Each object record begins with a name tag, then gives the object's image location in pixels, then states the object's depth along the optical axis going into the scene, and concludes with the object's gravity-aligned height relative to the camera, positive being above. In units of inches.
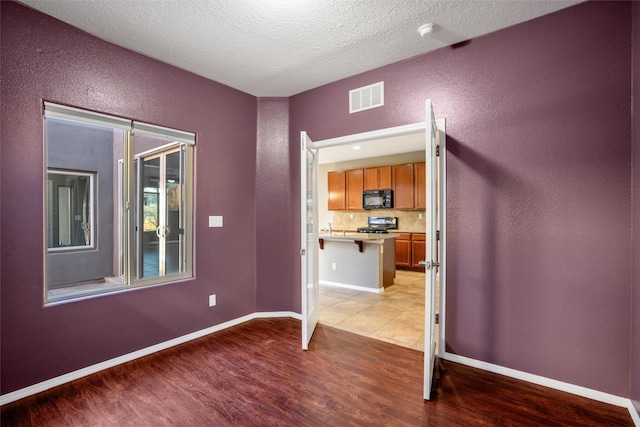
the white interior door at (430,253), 75.2 -11.1
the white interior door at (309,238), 107.9 -10.3
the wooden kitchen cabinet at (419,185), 246.7 +24.0
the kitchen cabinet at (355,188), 285.7 +25.2
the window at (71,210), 180.5 +2.6
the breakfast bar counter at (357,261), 185.8 -32.6
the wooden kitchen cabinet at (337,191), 298.4 +23.5
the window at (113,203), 105.8 +5.4
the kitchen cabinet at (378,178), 266.5 +32.9
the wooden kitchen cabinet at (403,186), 254.2 +23.6
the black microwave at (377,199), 263.9 +12.9
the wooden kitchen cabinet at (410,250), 245.1 -32.2
